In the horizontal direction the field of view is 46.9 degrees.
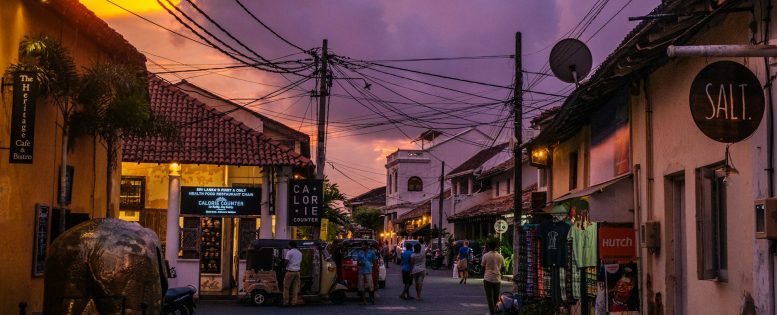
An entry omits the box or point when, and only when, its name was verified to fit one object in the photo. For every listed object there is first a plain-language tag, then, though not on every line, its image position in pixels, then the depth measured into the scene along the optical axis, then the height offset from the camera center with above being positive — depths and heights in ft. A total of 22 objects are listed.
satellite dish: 53.88 +11.70
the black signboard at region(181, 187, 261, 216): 86.07 +4.66
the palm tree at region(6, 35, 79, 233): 41.70 +8.38
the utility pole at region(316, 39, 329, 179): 96.07 +13.47
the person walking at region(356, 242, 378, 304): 86.53 -2.31
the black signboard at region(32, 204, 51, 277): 46.42 +0.35
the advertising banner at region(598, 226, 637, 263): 43.52 +0.50
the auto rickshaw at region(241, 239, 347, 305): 81.76 -2.21
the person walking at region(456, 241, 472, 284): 123.03 -1.47
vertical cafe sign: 39.01 +5.45
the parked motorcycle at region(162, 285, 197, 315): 53.52 -3.18
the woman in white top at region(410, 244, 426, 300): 89.86 -1.72
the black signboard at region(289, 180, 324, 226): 91.97 +5.02
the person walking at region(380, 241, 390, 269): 175.71 -0.15
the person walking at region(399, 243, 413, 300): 91.15 -2.18
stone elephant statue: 36.19 -1.03
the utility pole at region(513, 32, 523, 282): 85.09 +10.97
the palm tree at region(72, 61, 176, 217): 45.29 +7.46
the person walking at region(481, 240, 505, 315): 64.90 -1.70
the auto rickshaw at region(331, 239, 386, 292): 91.62 -1.68
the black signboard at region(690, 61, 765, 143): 27.66 +4.66
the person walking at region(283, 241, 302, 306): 79.71 -2.41
